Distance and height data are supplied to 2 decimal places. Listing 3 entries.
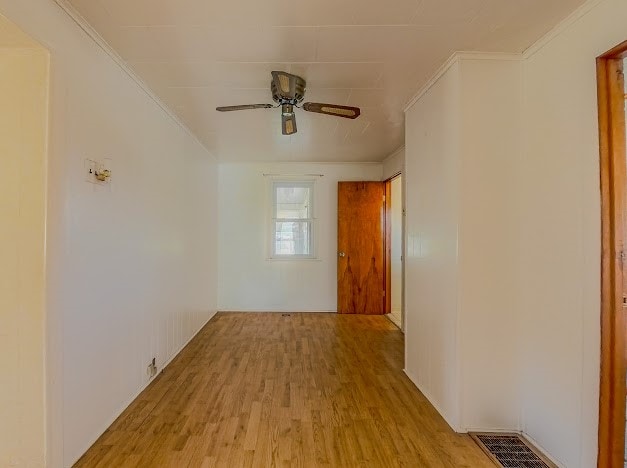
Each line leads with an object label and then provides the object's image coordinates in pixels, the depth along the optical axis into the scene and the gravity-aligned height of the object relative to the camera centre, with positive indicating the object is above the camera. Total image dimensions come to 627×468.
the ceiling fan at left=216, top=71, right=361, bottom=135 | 2.36 +1.02
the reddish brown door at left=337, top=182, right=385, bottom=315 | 5.58 -0.20
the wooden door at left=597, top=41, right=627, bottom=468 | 1.59 -0.07
